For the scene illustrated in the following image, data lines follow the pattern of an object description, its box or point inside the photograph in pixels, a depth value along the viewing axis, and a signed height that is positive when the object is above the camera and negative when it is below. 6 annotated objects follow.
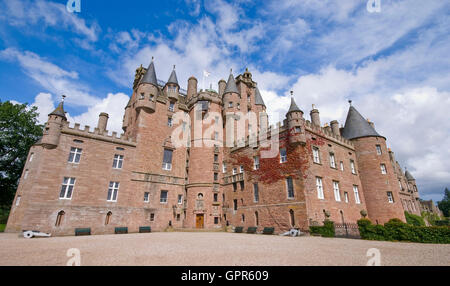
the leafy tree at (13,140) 31.64 +10.72
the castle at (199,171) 22.73 +5.47
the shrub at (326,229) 18.59 -0.96
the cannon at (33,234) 18.86 -1.53
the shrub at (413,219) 36.72 -0.06
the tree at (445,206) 87.25 +5.19
